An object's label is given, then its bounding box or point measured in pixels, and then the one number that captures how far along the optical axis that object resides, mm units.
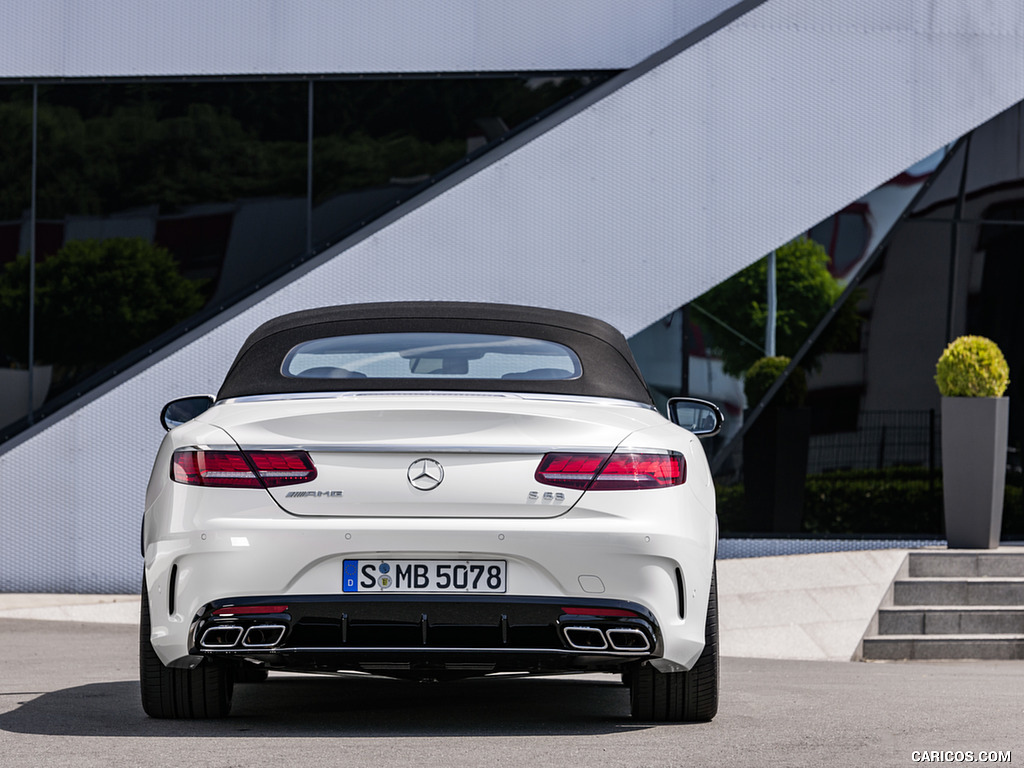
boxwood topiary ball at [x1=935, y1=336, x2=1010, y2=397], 20516
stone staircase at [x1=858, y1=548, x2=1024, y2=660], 18031
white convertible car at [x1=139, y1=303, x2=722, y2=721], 8102
